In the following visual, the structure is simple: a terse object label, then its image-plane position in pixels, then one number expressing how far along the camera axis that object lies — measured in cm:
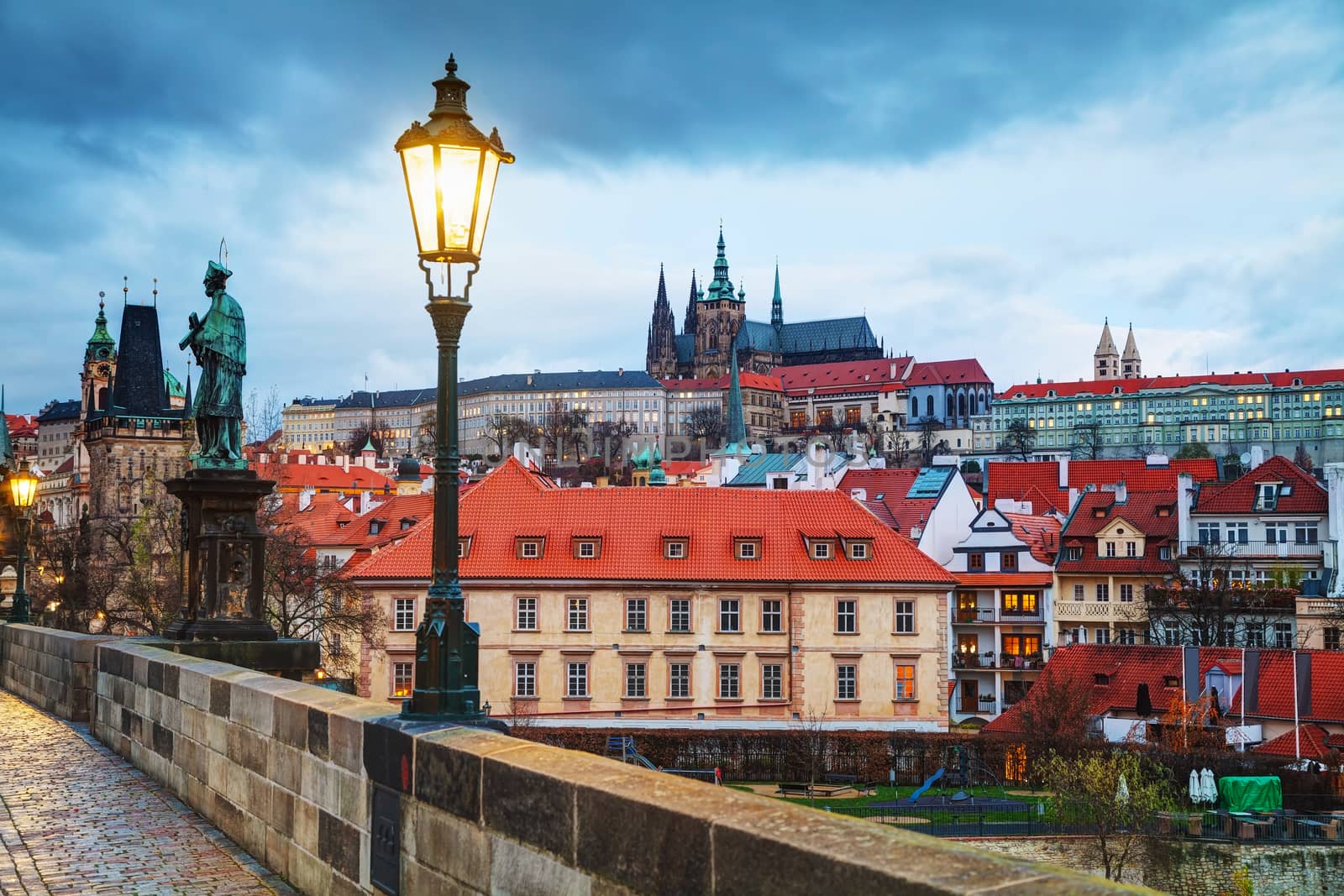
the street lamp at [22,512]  2506
